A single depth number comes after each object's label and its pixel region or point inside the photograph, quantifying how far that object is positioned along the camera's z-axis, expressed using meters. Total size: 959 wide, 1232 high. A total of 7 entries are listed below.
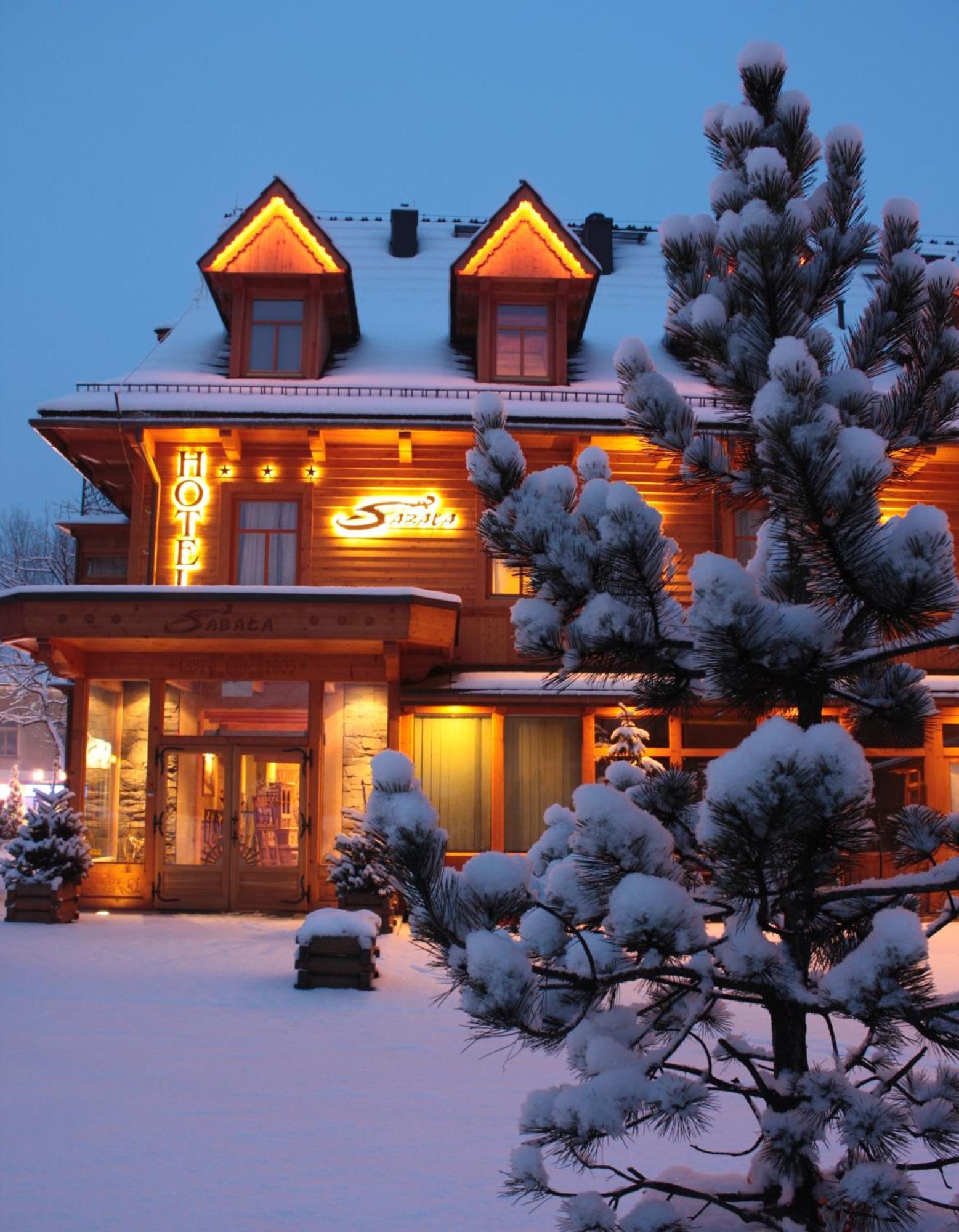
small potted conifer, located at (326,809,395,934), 12.44
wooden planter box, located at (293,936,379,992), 9.49
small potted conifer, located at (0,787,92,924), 12.68
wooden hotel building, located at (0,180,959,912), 14.12
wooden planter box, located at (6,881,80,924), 12.67
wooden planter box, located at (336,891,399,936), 12.53
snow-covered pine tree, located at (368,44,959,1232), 2.72
